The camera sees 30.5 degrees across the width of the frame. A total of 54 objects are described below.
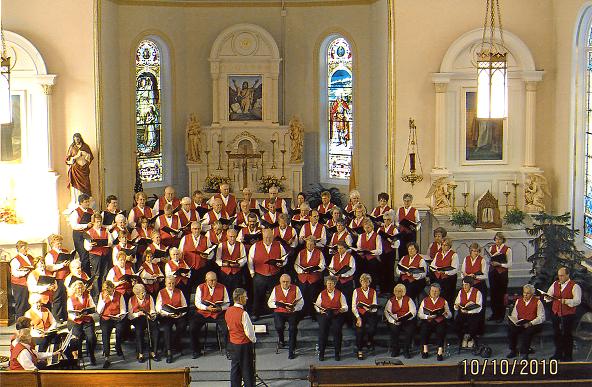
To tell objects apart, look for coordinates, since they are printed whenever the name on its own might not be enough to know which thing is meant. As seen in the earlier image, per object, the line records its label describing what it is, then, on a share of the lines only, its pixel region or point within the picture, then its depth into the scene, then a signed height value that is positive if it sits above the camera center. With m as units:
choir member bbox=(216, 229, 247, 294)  17.02 -1.95
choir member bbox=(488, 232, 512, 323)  17.12 -2.30
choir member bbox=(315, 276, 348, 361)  16.06 -2.70
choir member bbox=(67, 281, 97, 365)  15.62 -2.64
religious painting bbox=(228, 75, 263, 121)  23.11 +0.73
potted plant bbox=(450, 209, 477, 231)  19.20 -1.58
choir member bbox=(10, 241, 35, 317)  16.78 -2.17
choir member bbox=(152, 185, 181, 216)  18.34 -1.18
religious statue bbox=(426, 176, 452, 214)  19.70 -1.19
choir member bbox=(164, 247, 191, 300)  16.61 -2.11
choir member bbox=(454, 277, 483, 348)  16.25 -2.71
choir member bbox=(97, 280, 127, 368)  15.91 -2.66
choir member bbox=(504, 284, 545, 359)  15.88 -2.76
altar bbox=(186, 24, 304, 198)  22.83 +0.09
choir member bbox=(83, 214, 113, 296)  17.58 -1.87
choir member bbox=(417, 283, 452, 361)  16.05 -2.76
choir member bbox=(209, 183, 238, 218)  18.56 -1.17
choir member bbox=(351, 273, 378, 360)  16.12 -2.60
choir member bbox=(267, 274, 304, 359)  16.06 -2.56
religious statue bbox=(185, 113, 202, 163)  22.73 -0.16
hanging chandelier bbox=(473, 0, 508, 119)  13.32 +0.55
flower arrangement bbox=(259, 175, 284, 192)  22.70 -1.06
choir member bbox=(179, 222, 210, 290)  17.08 -1.80
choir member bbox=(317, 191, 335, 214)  18.62 -1.26
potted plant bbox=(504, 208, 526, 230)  19.28 -1.56
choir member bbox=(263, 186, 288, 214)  18.53 -1.21
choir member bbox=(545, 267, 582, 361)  15.88 -2.61
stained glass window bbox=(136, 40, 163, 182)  22.89 +0.44
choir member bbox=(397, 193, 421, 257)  18.27 -1.50
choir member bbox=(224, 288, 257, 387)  14.39 -2.78
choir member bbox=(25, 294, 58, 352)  15.23 -2.67
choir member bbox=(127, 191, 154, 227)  18.14 -1.32
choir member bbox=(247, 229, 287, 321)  16.94 -2.02
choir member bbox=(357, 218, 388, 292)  17.47 -1.79
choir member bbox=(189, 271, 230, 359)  16.02 -2.56
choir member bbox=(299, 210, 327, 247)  17.69 -1.61
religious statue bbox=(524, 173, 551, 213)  19.62 -1.10
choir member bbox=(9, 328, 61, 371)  13.80 -2.81
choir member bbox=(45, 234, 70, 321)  16.75 -2.13
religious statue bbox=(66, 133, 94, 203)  19.31 -0.55
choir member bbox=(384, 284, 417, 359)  16.11 -2.75
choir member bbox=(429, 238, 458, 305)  17.06 -2.11
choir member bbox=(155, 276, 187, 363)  16.05 -2.62
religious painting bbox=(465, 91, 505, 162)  19.91 -0.08
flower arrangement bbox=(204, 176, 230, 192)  22.62 -1.05
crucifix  22.69 -0.49
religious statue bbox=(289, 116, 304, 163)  22.98 -0.15
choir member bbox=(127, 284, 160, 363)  15.99 -2.75
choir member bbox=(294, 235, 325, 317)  16.80 -2.13
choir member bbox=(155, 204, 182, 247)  17.83 -1.54
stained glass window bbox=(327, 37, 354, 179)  23.36 +0.53
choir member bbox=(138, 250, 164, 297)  16.53 -2.14
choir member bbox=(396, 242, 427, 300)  16.88 -2.13
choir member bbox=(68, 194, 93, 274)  18.14 -1.50
